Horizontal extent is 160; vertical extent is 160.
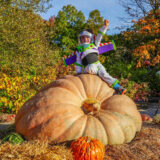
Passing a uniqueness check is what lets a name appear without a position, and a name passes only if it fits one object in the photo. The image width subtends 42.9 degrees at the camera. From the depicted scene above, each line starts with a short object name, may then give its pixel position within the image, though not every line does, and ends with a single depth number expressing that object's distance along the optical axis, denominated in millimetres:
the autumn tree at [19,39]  6281
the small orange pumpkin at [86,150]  2242
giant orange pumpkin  2533
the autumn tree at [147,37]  10703
